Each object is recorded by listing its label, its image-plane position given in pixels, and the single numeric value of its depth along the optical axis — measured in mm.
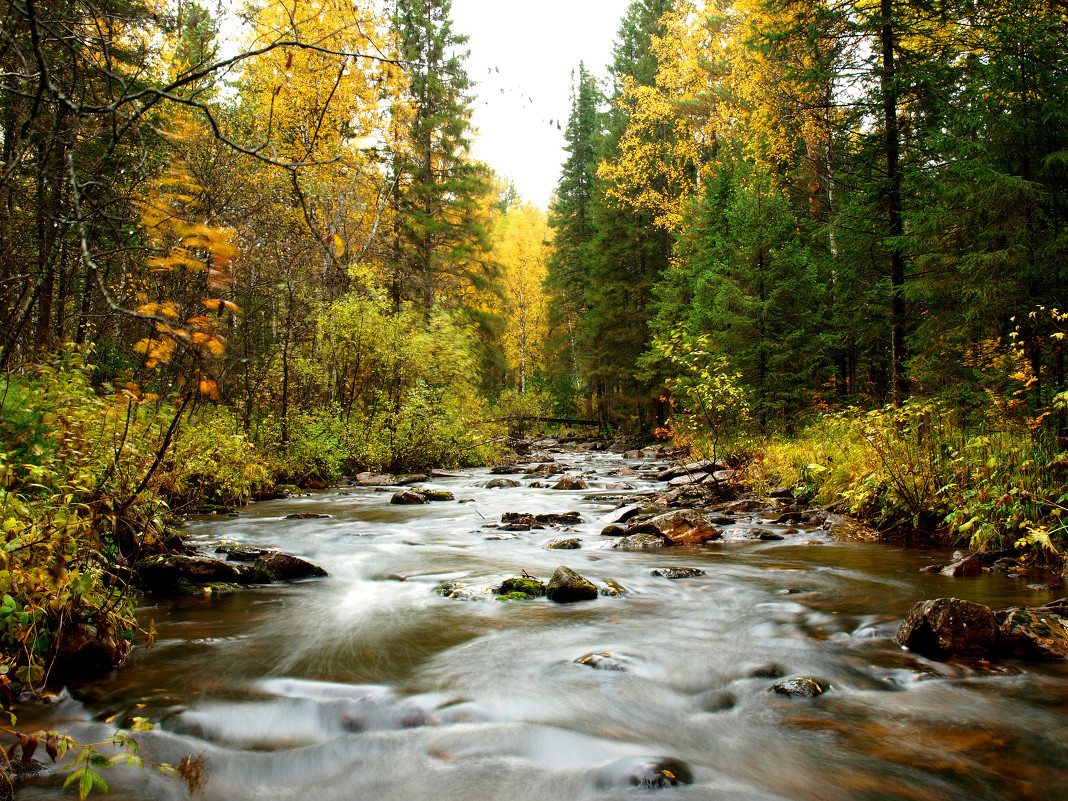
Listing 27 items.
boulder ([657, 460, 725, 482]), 12188
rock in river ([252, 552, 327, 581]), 5852
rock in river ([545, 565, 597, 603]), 5406
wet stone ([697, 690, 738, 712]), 3568
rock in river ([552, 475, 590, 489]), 13359
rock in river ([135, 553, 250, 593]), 5230
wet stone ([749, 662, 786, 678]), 3896
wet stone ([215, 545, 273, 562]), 6434
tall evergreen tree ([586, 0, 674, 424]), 24297
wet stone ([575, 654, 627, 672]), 4074
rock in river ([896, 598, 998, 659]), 3885
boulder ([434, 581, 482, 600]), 5573
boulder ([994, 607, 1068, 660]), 3801
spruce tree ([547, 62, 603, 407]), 30047
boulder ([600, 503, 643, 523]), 8984
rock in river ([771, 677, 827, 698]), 3607
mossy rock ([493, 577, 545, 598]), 5586
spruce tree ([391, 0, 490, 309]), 21828
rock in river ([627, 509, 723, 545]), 7867
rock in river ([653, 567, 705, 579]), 6189
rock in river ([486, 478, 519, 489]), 13562
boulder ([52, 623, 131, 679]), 3436
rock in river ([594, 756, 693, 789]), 2754
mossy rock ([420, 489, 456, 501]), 11726
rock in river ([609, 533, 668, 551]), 7625
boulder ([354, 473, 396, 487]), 13648
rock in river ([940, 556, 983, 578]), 5645
